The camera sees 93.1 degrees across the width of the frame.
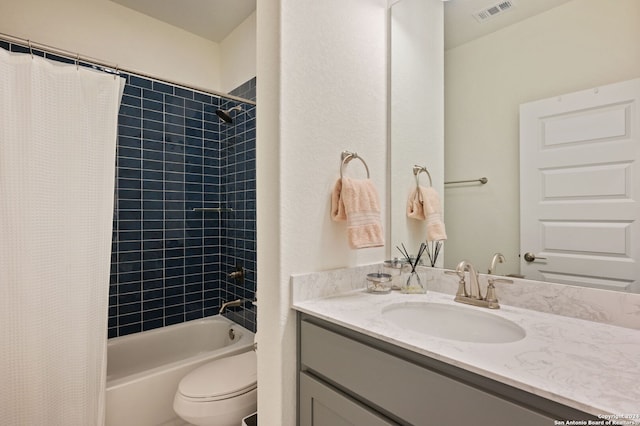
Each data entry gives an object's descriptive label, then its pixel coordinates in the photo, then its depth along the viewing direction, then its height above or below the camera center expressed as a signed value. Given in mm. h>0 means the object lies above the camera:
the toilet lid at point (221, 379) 1402 -816
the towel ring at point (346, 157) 1225 +243
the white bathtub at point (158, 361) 1532 -915
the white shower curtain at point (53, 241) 1205 -104
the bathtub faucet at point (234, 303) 2133 -622
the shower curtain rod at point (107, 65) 1395 +825
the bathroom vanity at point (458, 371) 543 -329
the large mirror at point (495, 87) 911 +454
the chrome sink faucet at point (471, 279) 1093 -228
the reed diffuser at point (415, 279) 1247 -262
